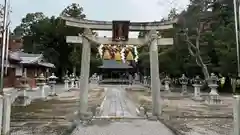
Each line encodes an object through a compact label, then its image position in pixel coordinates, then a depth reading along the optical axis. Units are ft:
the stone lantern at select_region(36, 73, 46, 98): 49.35
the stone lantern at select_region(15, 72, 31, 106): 36.85
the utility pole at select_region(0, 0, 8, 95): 16.85
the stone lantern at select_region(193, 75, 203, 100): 51.45
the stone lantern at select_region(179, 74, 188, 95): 62.14
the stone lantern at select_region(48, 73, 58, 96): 54.67
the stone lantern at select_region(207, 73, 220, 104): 40.98
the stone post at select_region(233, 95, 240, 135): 13.51
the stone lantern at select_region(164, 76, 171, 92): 68.51
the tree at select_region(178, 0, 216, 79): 61.41
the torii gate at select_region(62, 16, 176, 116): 27.01
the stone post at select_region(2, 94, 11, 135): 16.70
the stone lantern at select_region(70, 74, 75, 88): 79.91
